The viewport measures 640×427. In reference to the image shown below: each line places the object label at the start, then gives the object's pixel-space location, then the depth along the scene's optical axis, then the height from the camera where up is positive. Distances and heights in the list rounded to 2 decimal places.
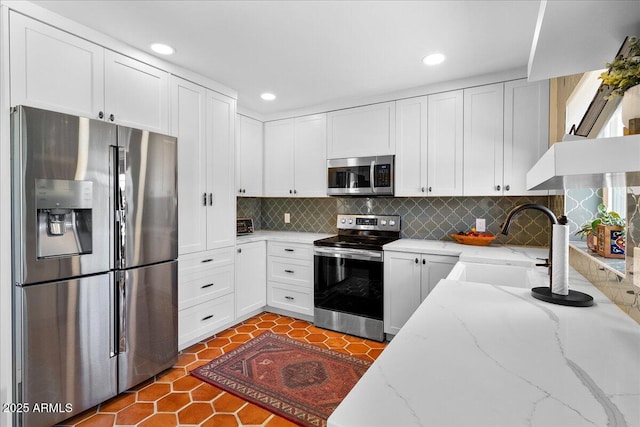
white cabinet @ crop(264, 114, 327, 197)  3.58 +0.62
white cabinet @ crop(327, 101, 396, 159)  3.18 +0.81
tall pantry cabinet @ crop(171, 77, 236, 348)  2.62 +0.02
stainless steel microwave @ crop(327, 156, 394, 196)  3.17 +0.35
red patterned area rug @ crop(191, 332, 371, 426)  2.01 -1.20
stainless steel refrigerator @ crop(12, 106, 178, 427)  1.67 -0.29
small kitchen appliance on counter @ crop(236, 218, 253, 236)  3.86 -0.19
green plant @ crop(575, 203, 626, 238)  1.49 -0.04
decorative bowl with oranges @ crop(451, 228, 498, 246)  2.83 -0.24
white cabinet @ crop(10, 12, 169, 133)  1.74 +0.81
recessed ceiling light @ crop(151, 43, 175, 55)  2.25 +1.15
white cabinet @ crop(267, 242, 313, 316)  3.36 -0.71
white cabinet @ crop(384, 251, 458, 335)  2.68 -0.60
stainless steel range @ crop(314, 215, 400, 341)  2.95 -0.70
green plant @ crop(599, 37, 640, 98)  0.72 +0.32
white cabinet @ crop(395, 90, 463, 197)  2.88 +0.61
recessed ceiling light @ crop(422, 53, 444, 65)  2.37 +1.14
